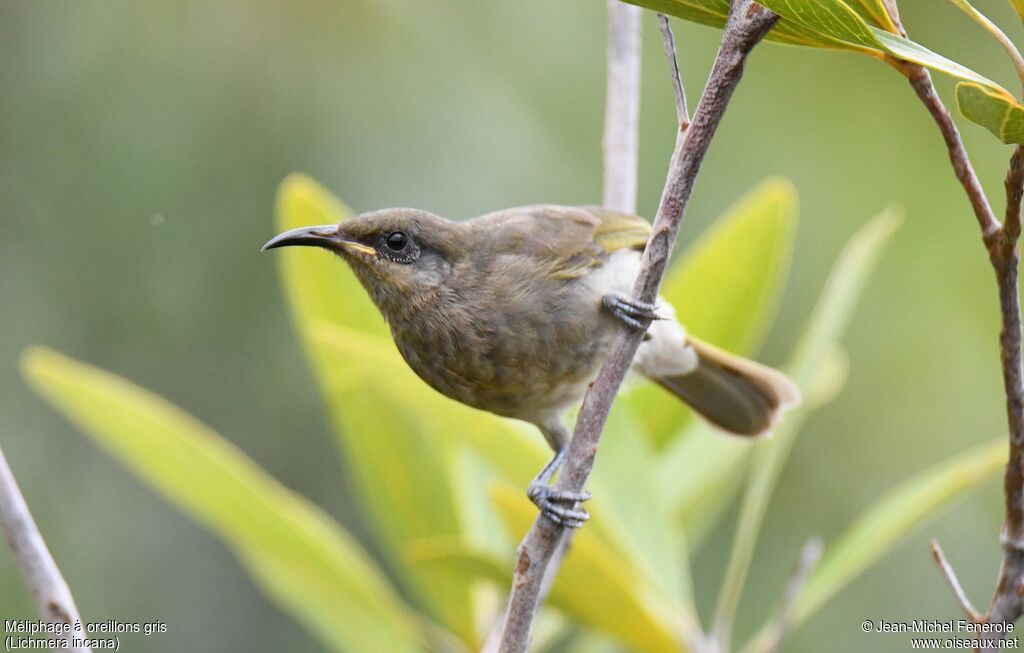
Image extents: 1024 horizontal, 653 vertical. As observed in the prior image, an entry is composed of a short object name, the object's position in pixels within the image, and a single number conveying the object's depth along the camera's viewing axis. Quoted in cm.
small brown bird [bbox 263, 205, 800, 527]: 549
